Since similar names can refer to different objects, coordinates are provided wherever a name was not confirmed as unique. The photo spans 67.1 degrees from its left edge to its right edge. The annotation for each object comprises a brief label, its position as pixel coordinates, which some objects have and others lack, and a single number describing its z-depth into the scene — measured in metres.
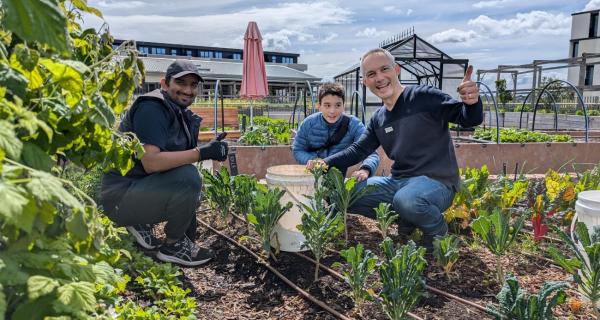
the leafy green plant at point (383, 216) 2.73
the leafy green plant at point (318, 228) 2.42
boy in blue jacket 3.81
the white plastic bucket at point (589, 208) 2.03
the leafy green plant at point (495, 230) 2.22
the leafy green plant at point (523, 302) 1.58
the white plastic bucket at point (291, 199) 2.86
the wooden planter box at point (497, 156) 5.72
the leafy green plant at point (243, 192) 3.06
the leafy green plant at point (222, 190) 3.29
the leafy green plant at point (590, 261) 1.77
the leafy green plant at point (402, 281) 1.82
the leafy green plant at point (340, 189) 2.85
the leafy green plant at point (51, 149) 0.72
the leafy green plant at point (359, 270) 2.00
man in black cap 2.67
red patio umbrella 8.57
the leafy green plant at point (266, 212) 2.64
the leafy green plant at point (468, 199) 3.03
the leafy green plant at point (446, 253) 2.33
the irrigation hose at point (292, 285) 2.11
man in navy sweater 2.93
